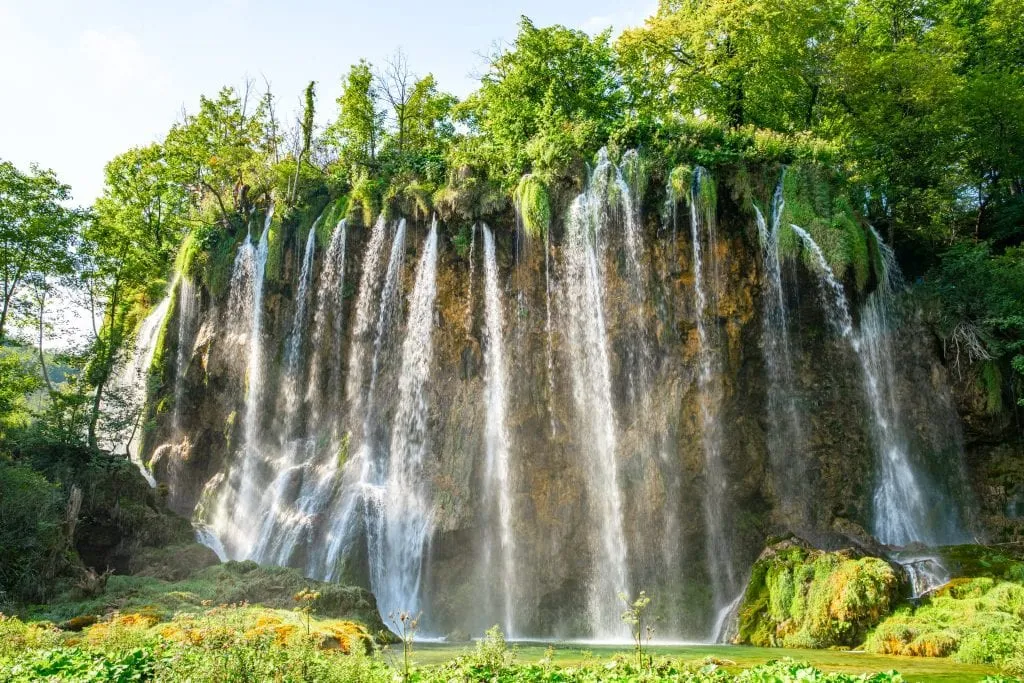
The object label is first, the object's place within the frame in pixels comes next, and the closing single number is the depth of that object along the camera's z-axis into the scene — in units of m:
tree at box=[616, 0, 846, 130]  25.92
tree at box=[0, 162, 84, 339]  22.59
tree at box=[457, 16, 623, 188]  25.55
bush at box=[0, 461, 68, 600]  15.56
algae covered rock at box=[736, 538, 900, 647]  13.55
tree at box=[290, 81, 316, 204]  31.08
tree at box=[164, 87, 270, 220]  32.09
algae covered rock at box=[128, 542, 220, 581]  18.42
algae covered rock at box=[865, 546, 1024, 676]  11.27
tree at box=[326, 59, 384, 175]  34.69
